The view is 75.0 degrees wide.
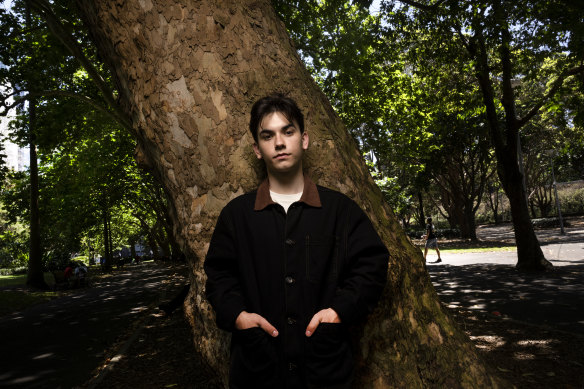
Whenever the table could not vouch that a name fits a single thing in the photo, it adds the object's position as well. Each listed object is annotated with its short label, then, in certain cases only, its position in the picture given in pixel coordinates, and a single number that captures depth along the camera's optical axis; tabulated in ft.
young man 5.34
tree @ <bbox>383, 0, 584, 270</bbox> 24.20
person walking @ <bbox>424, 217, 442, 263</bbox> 58.90
